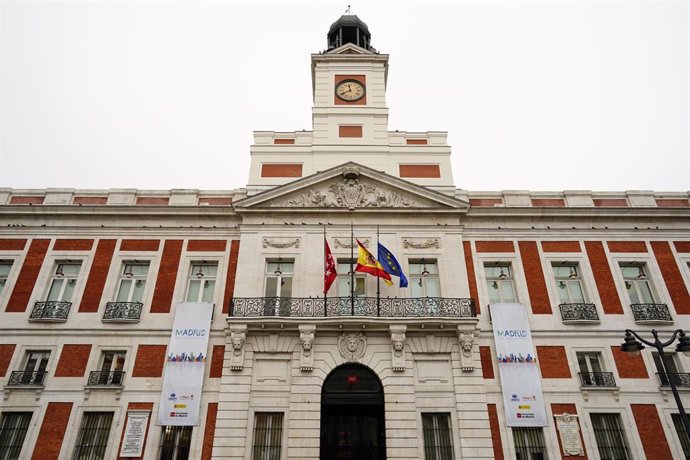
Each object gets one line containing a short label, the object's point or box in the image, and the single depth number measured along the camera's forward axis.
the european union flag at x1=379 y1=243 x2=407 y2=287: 16.25
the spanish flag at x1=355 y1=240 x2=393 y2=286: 15.94
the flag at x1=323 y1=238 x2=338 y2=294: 15.98
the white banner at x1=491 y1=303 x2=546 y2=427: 15.27
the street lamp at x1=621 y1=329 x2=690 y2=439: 11.46
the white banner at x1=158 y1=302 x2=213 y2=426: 15.19
